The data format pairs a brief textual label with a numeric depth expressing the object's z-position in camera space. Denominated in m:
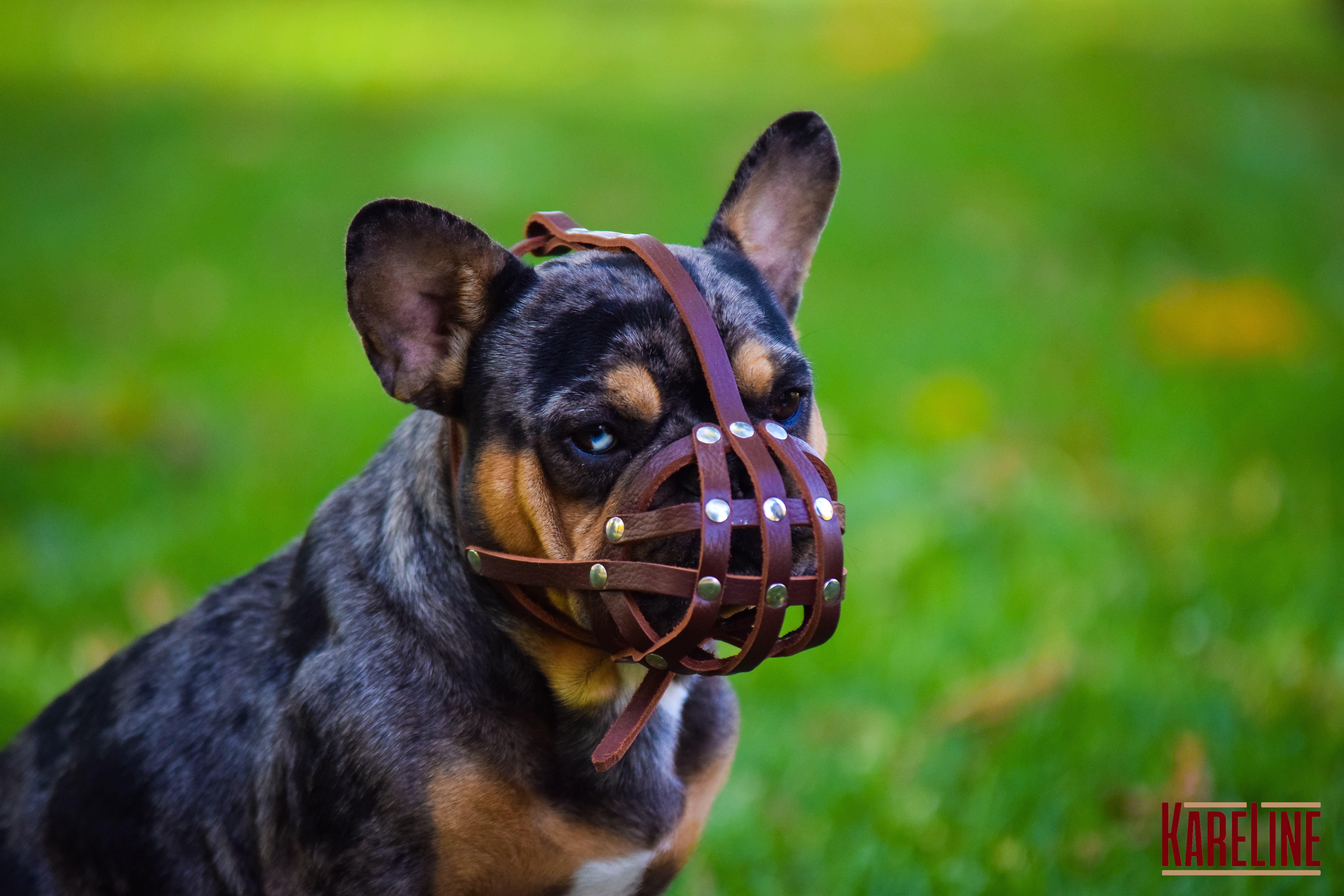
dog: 2.66
